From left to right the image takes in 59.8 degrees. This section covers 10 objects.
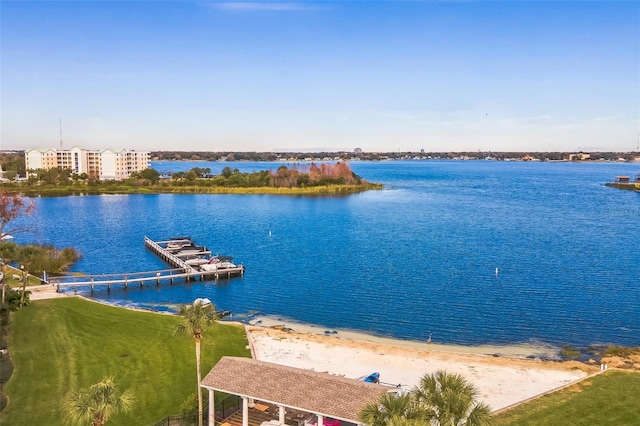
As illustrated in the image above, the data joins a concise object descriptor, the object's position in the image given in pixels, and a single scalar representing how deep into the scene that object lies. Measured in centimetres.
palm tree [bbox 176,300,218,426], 2548
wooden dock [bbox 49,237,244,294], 5725
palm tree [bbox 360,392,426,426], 1716
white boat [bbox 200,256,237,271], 6334
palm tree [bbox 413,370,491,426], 1769
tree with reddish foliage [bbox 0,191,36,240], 5519
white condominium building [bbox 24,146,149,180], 19625
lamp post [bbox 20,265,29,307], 4217
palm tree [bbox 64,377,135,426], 2072
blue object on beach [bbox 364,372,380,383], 3050
